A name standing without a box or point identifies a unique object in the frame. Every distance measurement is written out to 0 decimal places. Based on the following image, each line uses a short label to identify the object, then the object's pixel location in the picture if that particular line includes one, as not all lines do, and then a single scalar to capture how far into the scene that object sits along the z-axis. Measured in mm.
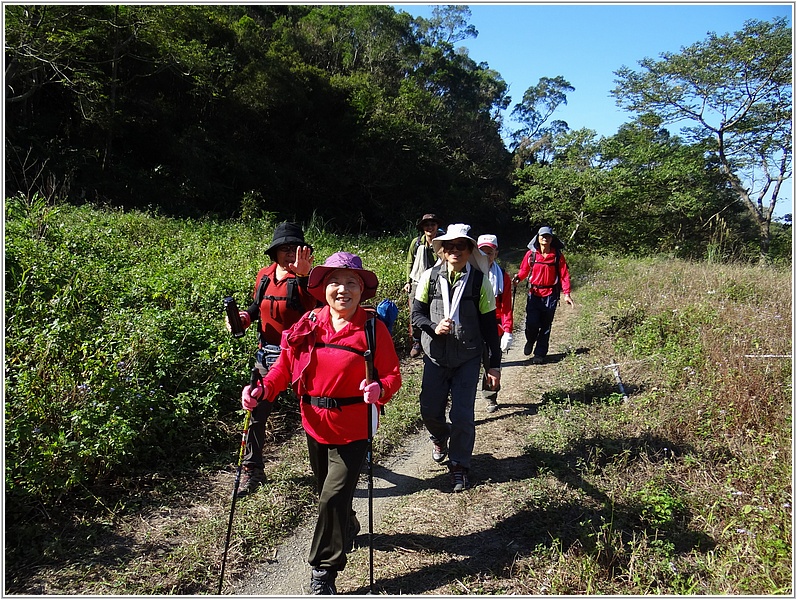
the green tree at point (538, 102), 53566
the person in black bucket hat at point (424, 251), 7238
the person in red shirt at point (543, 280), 7809
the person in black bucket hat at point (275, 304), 4117
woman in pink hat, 3137
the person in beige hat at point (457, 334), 4375
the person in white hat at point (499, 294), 6273
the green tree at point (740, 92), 19406
